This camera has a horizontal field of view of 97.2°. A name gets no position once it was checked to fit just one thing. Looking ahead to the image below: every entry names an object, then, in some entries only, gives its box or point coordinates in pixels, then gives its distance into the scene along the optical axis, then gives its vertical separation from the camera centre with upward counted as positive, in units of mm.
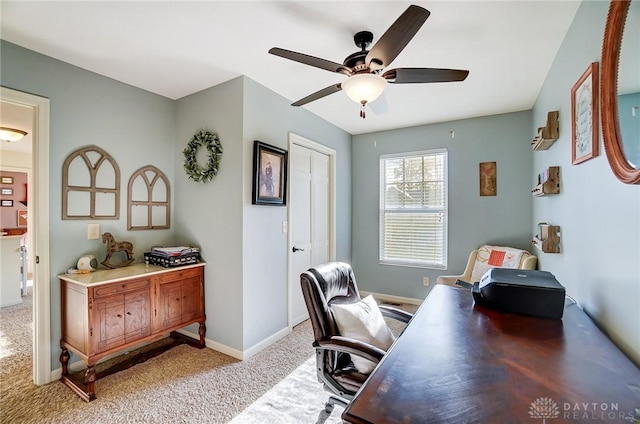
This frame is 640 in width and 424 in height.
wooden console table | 2010 -794
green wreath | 2645 +534
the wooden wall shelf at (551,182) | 1975 +207
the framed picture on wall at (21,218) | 5703 -139
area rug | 1758 -1302
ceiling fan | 1528 +854
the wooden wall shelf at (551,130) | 2002 +582
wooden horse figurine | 2443 -311
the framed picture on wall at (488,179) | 3484 +400
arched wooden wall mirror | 896 +415
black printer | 1256 -387
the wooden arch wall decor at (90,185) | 2293 +225
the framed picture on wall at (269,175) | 2592 +355
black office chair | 1386 -659
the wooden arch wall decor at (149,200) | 2725 +111
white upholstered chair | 2910 -540
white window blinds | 3816 +31
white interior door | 3174 -43
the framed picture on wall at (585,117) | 1292 +479
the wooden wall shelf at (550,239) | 1958 -195
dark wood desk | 649 -470
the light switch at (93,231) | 2418 -174
